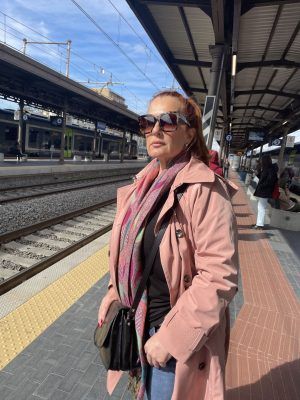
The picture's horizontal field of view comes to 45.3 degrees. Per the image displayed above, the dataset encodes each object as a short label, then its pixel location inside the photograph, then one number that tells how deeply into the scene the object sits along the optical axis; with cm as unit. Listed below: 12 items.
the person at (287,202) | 907
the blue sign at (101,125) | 3770
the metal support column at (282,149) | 1630
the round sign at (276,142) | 2210
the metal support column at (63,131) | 2721
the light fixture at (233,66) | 817
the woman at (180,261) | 140
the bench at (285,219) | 873
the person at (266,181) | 818
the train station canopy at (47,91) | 1884
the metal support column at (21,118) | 2768
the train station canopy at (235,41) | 595
